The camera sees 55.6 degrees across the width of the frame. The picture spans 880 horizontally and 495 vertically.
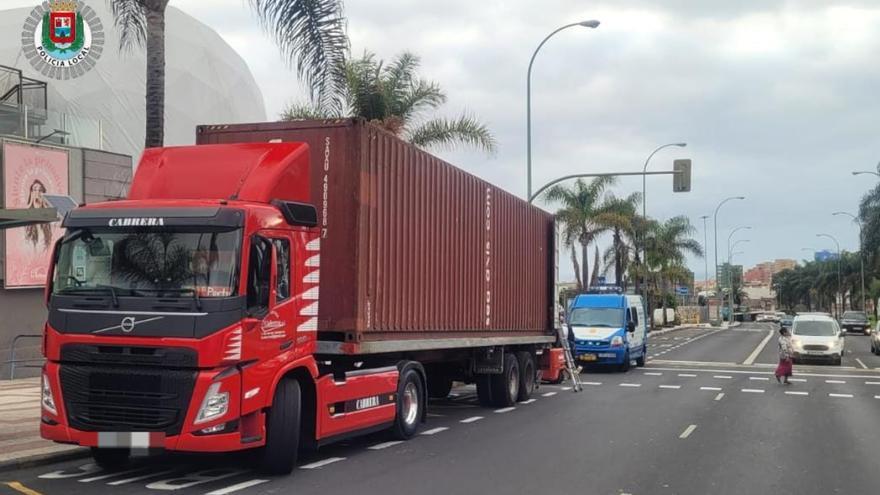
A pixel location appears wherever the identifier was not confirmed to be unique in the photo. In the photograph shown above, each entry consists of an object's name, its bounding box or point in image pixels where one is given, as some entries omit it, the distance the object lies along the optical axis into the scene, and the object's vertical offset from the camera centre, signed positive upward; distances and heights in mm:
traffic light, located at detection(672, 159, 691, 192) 28488 +3935
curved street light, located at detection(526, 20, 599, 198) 26484 +5512
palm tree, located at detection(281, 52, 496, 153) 23047 +5252
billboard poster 18719 +2108
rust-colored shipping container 10016 +703
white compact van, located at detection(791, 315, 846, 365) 26984 -1617
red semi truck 7840 -85
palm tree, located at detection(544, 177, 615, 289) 46500 +4462
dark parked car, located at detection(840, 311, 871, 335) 59094 -2285
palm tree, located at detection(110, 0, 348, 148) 13570 +4243
